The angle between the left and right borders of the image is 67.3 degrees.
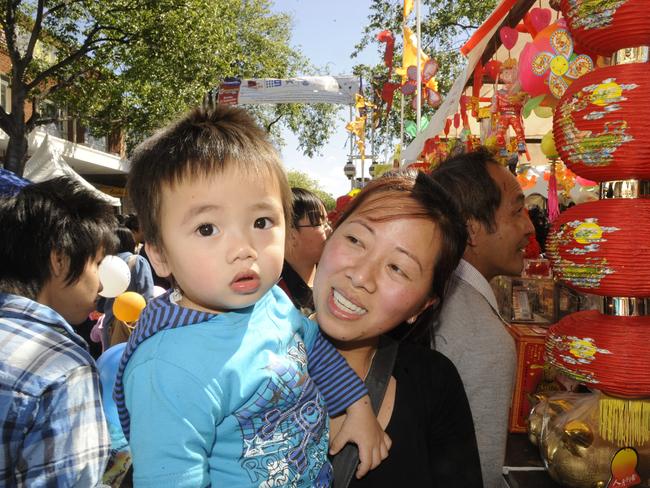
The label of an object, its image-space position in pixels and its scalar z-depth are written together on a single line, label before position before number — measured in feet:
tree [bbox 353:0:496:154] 48.96
